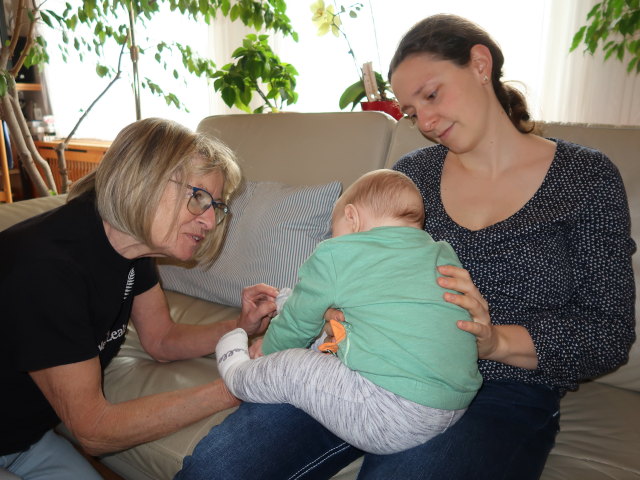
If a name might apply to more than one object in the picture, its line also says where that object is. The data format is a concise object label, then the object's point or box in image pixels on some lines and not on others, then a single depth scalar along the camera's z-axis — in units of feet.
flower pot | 6.27
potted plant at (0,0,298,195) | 7.30
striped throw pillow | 4.96
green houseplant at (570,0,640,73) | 5.13
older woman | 2.97
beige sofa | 3.43
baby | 2.59
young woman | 2.88
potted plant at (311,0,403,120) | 6.32
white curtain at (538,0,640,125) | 7.37
